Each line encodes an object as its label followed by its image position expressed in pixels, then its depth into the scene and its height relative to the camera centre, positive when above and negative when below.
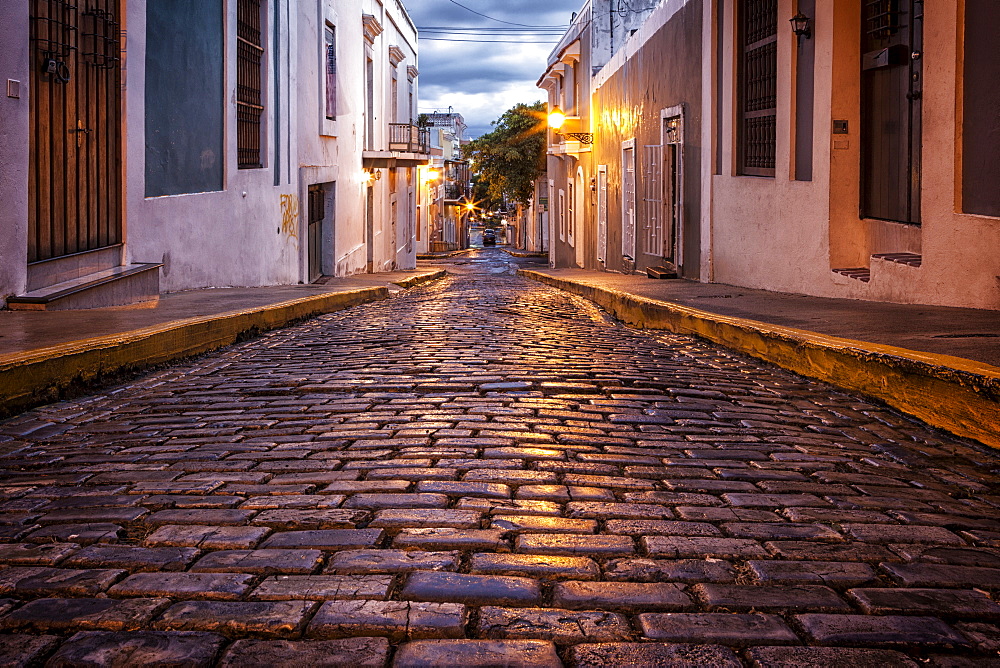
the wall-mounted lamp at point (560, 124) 26.98 +4.13
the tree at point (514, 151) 50.81 +6.36
